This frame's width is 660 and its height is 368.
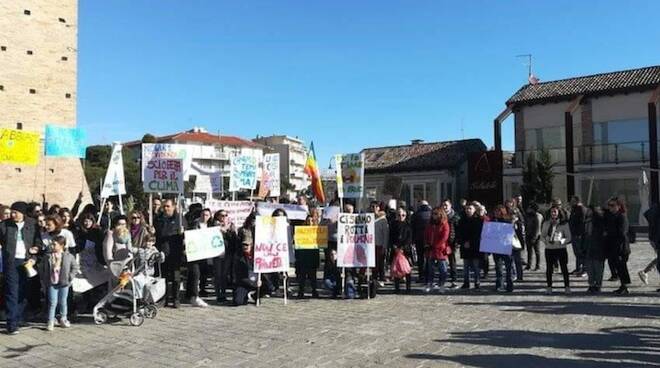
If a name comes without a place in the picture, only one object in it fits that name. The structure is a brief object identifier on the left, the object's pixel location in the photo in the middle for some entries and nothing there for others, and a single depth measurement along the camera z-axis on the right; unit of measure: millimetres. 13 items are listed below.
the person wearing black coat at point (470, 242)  12805
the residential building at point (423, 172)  42719
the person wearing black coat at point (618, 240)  11758
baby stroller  9648
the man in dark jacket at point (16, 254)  9148
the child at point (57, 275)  9336
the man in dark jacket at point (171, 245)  11242
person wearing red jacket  12711
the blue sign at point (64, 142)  15969
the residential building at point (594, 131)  34062
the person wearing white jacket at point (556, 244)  12195
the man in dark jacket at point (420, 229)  13852
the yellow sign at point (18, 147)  15156
